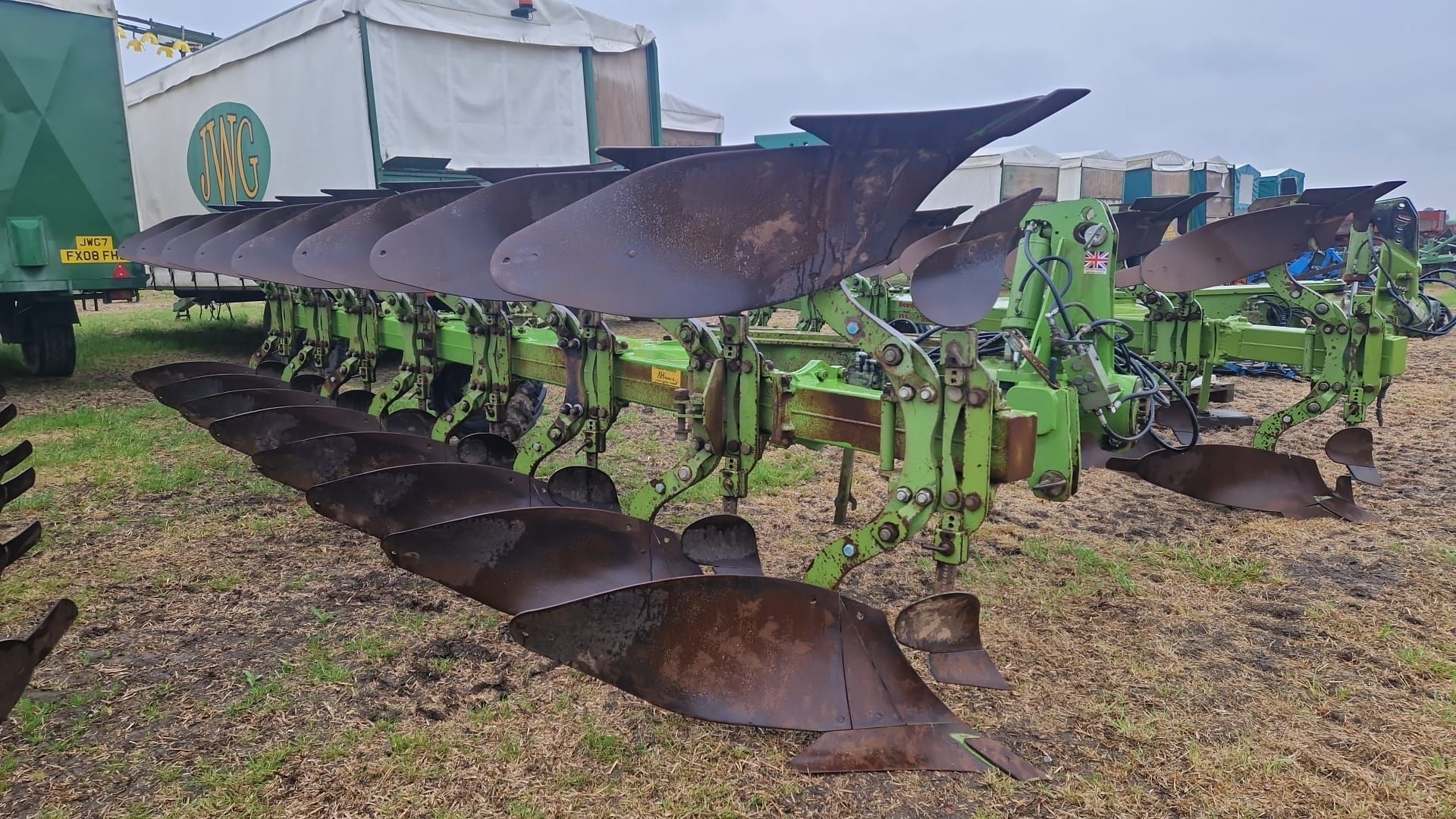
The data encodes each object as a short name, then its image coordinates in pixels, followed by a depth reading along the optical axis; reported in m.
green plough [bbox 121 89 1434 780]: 2.10
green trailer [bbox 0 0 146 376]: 6.05
